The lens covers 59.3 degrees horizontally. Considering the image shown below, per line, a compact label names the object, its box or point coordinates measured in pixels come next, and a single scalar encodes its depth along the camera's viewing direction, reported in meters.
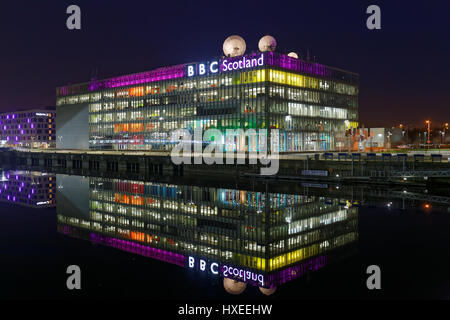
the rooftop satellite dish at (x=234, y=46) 93.25
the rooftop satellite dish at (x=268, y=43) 92.00
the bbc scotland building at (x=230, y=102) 89.94
